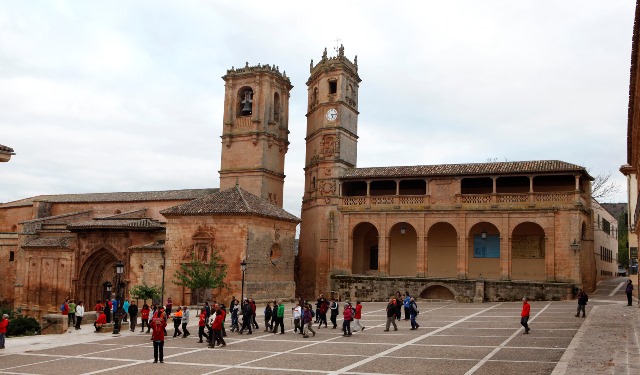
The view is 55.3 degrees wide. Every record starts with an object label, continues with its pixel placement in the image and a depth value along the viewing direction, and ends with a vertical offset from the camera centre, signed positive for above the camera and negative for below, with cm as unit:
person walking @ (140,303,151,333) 2494 -259
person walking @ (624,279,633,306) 2859 -156
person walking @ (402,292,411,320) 2496 -208
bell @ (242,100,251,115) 4981 +1170
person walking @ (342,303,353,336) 2203 -241
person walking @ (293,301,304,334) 2307 -243
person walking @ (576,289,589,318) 2480 -179
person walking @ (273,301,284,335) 2323 -244
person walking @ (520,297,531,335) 2086 -201
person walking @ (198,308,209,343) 2083 -247
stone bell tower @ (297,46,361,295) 4381 +728
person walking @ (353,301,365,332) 2277 -251
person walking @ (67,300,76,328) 2675 -288
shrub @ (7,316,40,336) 2581 -336
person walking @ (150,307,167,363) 1641 -234
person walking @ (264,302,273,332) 2384 -247
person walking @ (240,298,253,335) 2328 -243
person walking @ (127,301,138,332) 2471 -253
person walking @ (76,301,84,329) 2561 -275
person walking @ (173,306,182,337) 2297 -258
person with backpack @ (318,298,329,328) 2483 -235
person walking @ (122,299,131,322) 2692 -255
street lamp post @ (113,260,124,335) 2408 -264
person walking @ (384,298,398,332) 2284 -222
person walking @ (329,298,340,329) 2469 -236
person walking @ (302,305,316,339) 2194 -243
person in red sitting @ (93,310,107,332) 2441 -289
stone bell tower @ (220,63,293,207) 4825 +964
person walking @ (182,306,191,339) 2277 -259
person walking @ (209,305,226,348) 1962 -248
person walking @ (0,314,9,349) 1930 -251
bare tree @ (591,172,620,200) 5206 +606
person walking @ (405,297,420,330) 2312 -220
